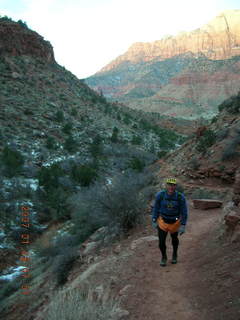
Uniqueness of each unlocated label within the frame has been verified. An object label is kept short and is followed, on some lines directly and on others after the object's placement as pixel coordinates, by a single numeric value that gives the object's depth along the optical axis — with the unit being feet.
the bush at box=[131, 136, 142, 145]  99.71
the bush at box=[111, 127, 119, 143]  94.13
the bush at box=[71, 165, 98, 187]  57.62
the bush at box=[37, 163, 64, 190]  53.78
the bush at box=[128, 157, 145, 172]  64.80
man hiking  16.31
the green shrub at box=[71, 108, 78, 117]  100.51
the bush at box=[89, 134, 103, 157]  79.15
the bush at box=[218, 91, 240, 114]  48.62
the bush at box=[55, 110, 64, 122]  92.48
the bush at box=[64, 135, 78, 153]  78.02
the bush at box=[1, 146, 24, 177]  53.76
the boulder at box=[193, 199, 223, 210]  30.48
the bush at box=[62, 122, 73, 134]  87.30
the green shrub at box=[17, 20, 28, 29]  128.97
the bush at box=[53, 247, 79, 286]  21.59
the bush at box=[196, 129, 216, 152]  44.86
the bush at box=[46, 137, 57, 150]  75.00
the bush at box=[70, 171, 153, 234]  25.26
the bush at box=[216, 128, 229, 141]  43.01
